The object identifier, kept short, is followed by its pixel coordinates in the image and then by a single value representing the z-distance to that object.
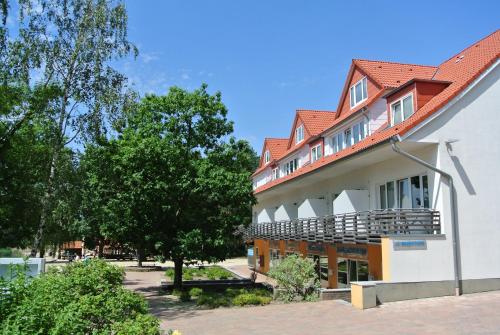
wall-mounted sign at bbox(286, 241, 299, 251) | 27.67
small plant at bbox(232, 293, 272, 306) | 16.66
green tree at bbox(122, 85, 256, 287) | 21.47
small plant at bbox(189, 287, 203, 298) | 21.45
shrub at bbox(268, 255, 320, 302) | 17.14
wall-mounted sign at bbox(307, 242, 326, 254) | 22.86
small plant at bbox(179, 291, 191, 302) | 20.16
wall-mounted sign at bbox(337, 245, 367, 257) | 18.03
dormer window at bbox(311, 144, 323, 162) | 27.99
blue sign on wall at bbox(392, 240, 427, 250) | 14.51
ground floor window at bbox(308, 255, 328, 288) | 23.14
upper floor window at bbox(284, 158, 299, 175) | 33.29
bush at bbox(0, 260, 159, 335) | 5.90
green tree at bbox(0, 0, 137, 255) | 20.61
